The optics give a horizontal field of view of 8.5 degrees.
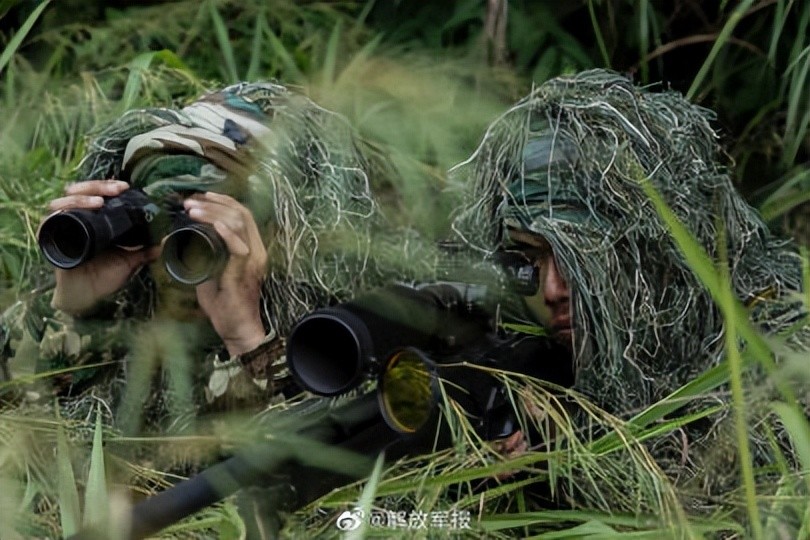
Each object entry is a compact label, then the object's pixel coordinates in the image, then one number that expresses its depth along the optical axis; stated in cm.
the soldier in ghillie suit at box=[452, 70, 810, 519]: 443
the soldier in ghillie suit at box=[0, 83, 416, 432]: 449
